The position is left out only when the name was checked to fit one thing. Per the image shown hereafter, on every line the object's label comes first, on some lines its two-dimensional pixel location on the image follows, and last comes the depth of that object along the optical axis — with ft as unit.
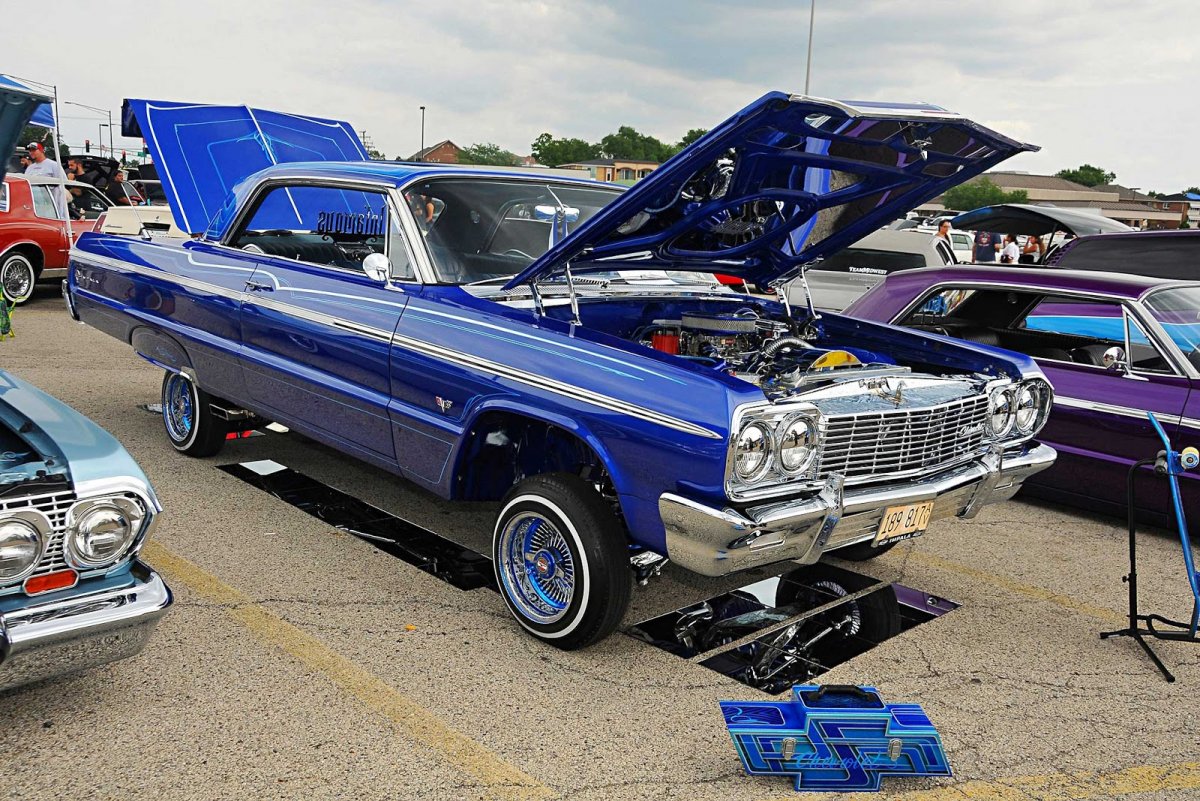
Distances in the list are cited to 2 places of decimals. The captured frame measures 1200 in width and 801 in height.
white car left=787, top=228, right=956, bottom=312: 33.42
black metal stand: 12.64
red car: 38.60
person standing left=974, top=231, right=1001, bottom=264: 75.51
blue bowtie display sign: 9.25
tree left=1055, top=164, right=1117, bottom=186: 440.04
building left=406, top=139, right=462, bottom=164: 293.02
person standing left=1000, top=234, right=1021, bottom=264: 69.78
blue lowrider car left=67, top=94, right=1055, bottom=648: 10.71
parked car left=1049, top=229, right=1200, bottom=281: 25.61
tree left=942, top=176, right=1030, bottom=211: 327.10
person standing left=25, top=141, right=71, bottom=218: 40.16
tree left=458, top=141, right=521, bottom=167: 283.77
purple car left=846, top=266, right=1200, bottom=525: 17.52
